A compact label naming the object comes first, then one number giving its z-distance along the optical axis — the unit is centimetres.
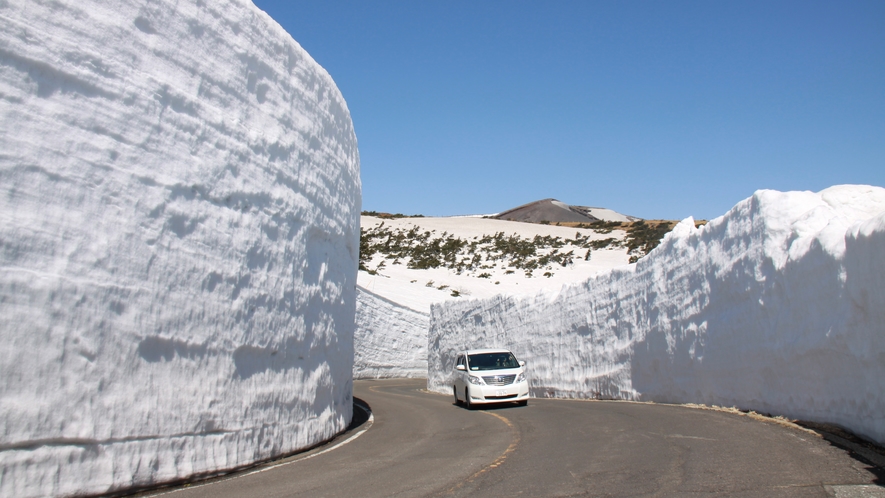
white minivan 1644
